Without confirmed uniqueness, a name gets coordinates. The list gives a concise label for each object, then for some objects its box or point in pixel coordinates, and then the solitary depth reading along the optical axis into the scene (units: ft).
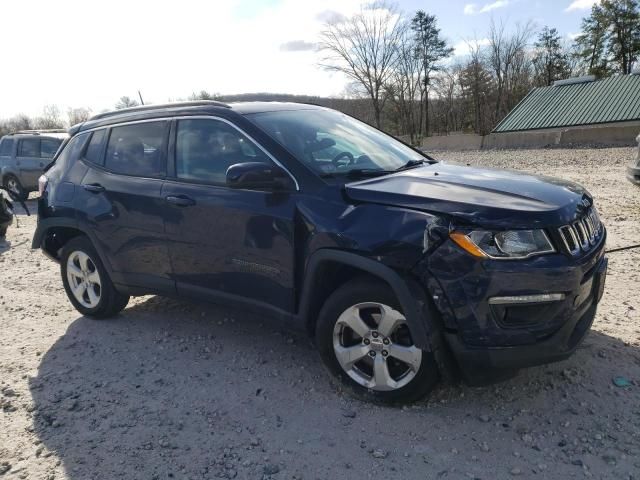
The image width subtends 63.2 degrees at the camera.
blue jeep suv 8.56
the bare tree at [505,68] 143.84
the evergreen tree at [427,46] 140.15
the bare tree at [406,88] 141.49
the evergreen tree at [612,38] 123.54
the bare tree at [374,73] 135.54
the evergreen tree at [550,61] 142.41
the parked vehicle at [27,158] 44.75
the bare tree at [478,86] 145.48
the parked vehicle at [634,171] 22.29
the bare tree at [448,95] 148.97
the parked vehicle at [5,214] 30.01
